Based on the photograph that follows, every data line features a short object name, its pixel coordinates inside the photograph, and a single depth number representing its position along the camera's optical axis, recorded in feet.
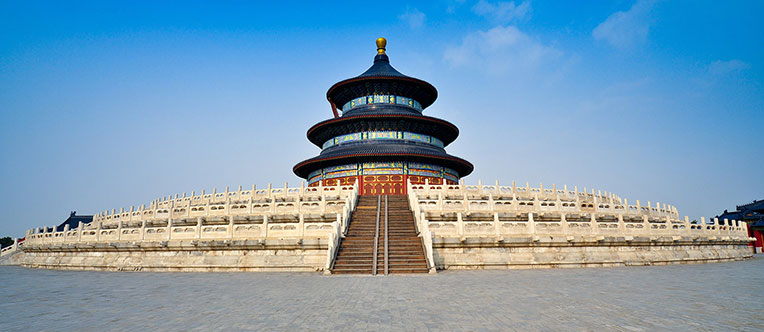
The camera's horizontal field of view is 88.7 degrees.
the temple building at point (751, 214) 132.60
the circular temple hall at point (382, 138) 119.24
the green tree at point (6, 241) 200.75
